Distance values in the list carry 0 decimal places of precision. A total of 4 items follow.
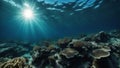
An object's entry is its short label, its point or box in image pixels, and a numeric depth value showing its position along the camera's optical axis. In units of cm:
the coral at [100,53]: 259
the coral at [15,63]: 241
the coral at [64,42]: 442
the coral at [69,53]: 309
